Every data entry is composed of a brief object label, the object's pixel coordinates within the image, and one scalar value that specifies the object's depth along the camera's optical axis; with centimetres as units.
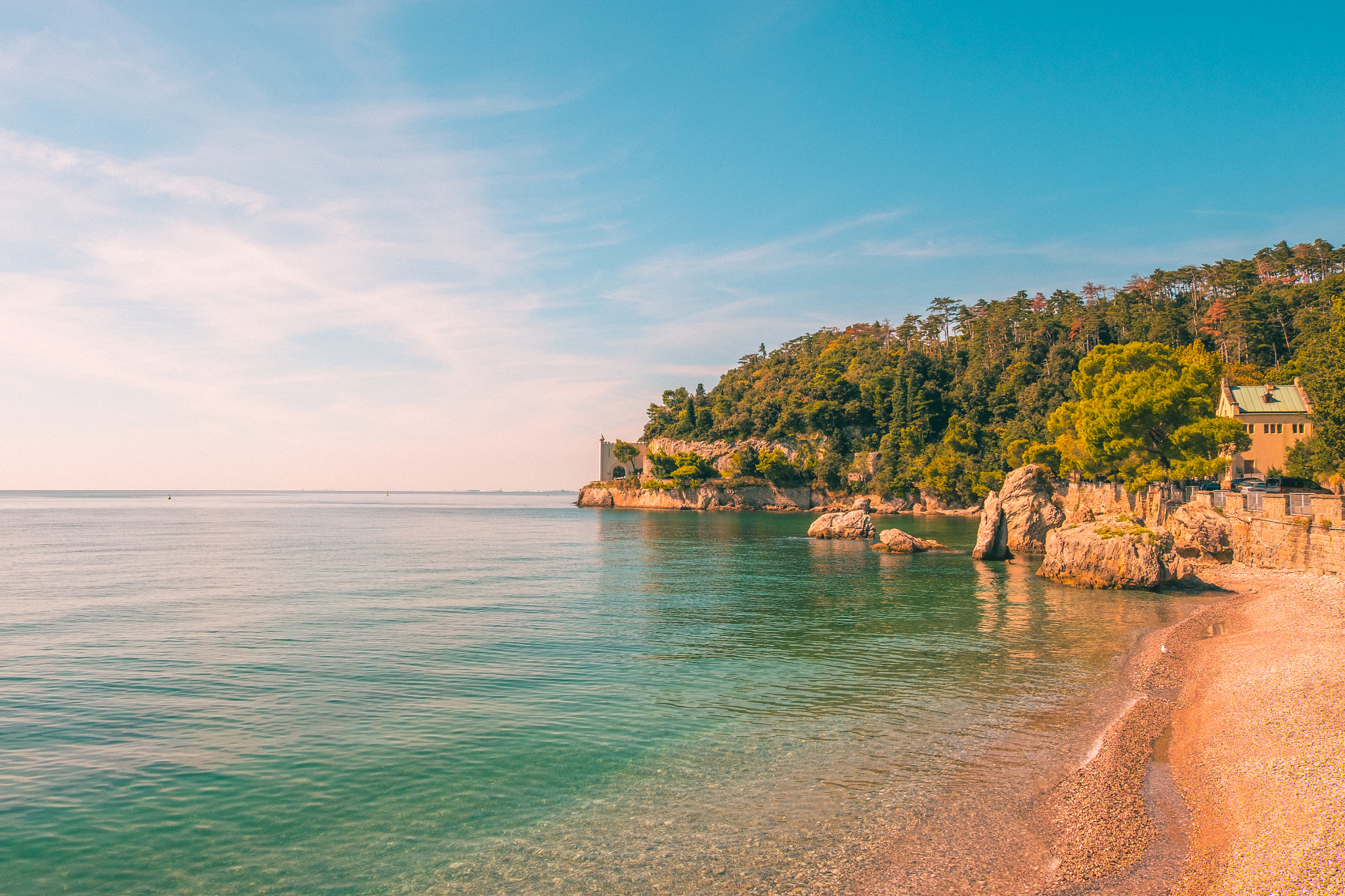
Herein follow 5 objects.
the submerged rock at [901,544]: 6400
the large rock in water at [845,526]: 8200
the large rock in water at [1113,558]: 3953
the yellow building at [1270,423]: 7556
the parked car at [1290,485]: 5962
